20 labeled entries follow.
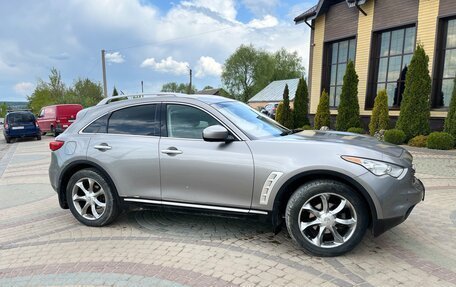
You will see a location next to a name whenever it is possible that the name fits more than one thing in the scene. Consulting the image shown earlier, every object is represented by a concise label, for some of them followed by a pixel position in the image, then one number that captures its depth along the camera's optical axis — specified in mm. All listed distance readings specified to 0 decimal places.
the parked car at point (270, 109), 31777
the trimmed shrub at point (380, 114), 13352
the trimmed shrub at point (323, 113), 16141
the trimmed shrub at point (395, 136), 11859
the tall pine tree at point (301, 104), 17781
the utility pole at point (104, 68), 31672
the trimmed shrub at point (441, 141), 10586
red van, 21062
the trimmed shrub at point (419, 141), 11336
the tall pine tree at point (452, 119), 10958
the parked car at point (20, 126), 18453
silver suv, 3303
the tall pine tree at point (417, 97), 11711
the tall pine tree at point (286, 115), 18125
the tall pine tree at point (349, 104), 14500
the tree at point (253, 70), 62750
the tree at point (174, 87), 100838
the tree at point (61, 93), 44244
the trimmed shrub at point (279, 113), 18316
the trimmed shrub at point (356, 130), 13834
